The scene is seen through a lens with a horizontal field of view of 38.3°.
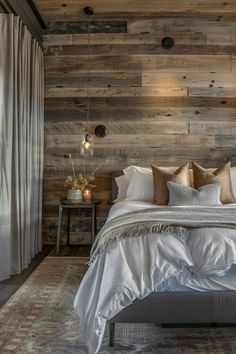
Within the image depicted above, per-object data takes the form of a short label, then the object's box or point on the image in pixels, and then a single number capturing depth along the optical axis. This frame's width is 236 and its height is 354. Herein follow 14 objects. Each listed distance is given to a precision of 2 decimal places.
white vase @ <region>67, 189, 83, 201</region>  4.18
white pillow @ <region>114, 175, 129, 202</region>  4.08
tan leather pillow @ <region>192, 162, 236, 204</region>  3.55
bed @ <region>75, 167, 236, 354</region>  1.90
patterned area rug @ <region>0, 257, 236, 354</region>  1.98
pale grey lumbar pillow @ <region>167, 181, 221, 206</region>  3.23
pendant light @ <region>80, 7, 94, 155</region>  4.41
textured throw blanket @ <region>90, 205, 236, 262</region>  2.04
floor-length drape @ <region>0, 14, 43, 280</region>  3.19
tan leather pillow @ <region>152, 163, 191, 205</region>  3.50
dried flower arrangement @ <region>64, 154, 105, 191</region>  4.29
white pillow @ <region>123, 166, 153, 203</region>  3.78
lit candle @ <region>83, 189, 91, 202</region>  4.26
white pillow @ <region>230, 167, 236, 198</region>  3.79
